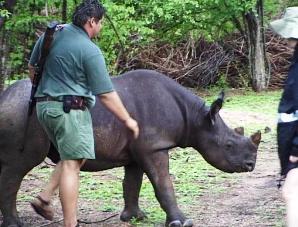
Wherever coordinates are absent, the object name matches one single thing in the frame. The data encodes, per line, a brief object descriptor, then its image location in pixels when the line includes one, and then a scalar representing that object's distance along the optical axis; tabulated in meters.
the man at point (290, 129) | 8.09
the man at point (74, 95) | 9.55
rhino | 11.03
